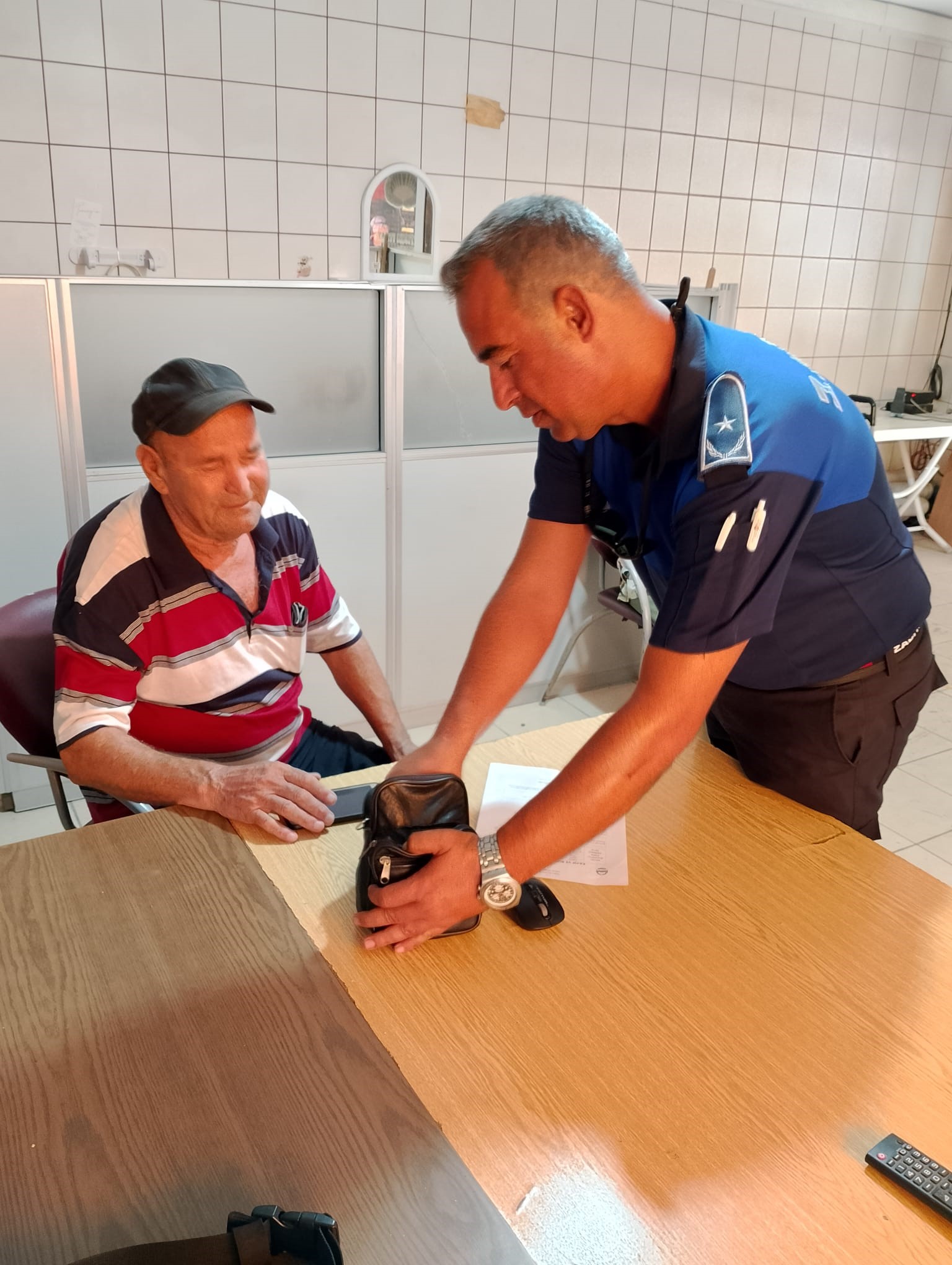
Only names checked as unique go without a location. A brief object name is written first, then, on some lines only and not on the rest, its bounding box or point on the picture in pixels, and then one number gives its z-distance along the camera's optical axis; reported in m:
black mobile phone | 1.30
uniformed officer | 1.06
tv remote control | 0.77
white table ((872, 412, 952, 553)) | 4.11
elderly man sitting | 1.36
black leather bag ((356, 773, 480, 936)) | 1.08
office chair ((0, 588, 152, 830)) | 1.47
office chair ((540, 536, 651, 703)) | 2.87
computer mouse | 1.10
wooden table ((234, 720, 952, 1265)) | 0.76
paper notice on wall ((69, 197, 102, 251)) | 2.44
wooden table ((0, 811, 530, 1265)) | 0.74
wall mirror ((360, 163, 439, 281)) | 2.80
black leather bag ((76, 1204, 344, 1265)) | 0.65
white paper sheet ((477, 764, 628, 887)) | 1.20
